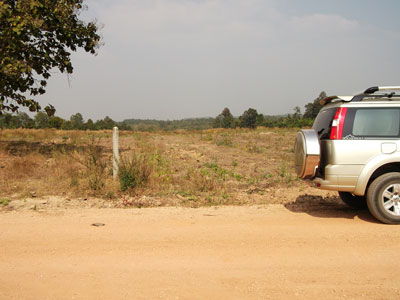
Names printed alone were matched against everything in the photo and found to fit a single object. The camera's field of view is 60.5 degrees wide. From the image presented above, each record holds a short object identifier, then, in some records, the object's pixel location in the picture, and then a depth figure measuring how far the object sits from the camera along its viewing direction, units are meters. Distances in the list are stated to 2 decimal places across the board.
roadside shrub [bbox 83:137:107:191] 8.16
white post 8.80
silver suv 5.88
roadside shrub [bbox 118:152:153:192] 8.25
